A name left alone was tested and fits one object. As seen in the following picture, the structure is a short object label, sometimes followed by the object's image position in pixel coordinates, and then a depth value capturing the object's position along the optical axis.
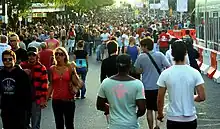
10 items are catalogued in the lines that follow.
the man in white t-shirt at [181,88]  9.13
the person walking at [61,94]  12.31
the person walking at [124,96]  8.80
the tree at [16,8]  52.30
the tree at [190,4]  108.20
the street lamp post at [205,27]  40.08
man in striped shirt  13.04
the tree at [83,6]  99.91
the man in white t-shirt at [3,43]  18.94
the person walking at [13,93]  11.01
